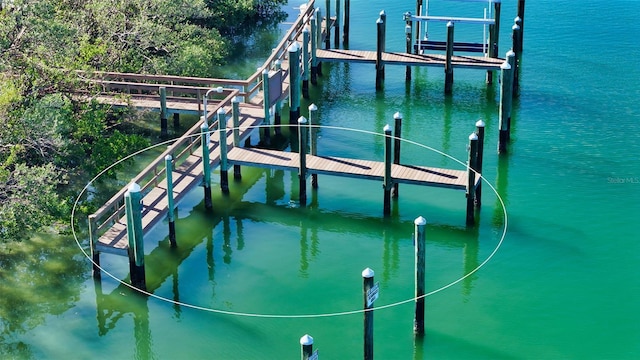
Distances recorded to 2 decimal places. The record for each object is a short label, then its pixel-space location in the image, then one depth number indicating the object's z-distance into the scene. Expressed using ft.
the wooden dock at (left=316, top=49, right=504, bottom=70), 130.41
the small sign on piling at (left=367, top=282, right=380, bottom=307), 75.72
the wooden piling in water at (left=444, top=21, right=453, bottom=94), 127.03
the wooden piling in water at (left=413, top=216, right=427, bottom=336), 80.18
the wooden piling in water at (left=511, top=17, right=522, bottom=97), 129.39
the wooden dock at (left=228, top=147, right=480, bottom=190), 99.96
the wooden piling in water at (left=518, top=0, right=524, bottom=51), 142.82
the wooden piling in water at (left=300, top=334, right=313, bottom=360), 71.00
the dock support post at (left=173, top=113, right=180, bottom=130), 121.29
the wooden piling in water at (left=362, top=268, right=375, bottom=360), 75.36
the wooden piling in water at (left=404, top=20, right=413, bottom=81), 138.04
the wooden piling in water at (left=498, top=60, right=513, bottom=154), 113.50
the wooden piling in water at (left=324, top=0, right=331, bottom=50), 142.41
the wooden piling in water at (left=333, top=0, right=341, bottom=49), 148.05
